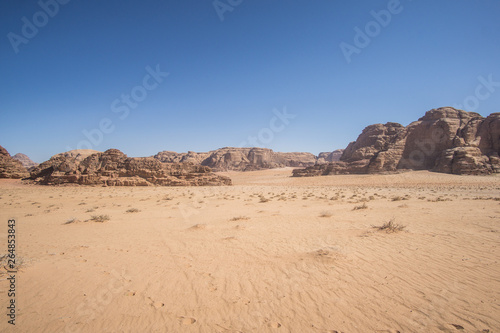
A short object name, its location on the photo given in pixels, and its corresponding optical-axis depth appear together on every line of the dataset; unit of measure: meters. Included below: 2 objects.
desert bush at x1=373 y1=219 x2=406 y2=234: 7.19
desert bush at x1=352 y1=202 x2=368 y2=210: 11.41
